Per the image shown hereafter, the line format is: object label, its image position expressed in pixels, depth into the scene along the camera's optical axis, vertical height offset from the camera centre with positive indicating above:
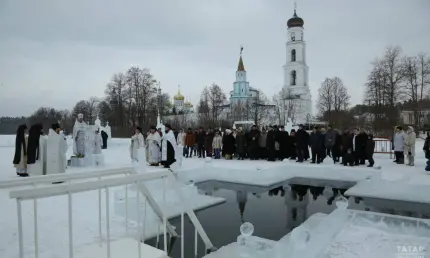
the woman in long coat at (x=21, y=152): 9.34 -0.65
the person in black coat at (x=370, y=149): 11.95 -0.93
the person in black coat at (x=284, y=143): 14.33 -0.77
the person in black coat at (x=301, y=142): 13.62 -0.70
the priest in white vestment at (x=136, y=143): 12.73 -0.58
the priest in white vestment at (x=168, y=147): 11.38 -0.70
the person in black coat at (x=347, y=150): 12.34 -0.98
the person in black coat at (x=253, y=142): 14.75 -0.72
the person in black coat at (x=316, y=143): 13.03 -0.72
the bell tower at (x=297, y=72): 65.12 +11.94
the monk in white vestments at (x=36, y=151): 9.20 -0.63
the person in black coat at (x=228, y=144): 15.32 -0.85
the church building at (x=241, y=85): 77.38 +10.77
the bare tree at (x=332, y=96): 49.31 +4.84
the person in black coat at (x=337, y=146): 13.12 -0.87
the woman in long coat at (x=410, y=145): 11.65 -0.80
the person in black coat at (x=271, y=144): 14.23 -0.80
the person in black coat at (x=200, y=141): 16.45 -0.70
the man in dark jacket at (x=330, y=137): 13.09 -0.48
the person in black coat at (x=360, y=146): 12.17 -0.83
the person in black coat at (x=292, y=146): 14.36 -0.93
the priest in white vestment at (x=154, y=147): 12.39 -0.74
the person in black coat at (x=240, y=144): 15.02 -0.82
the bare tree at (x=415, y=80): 33.03 +4.95
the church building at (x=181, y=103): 89.81 +7.59
